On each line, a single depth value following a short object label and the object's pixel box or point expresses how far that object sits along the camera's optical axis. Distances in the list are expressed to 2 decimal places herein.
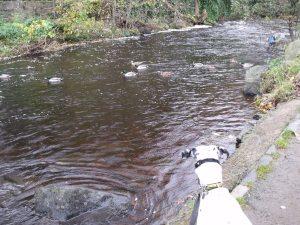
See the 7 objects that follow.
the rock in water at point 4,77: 12.04
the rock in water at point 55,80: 11.38
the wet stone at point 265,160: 4.64
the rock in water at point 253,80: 9.17
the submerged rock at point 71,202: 4.67
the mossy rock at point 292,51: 9.60
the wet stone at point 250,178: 4.24
